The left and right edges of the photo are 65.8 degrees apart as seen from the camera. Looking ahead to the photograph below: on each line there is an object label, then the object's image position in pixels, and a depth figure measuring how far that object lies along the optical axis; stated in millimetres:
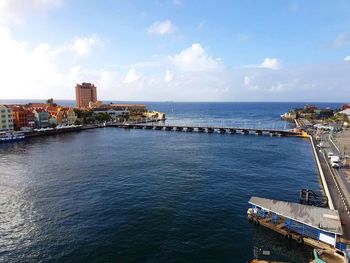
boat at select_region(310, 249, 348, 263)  25875
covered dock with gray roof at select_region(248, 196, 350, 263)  28219
